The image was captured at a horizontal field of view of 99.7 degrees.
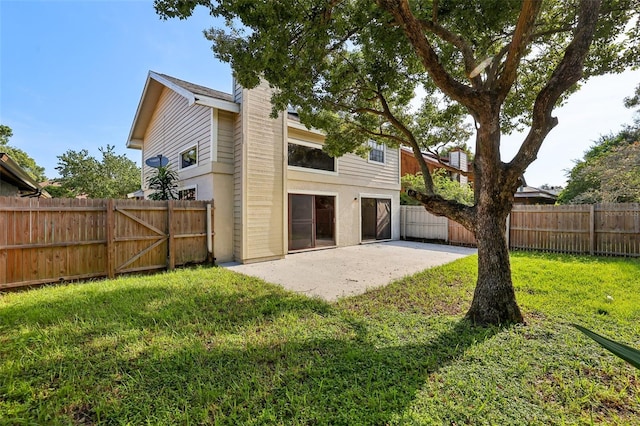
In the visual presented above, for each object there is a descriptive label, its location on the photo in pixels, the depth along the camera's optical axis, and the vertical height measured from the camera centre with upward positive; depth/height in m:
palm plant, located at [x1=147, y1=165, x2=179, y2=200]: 8.41 +0.99
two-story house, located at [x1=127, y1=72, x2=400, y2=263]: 7.91 +1.45
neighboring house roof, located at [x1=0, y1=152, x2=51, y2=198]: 7.12 +1.16
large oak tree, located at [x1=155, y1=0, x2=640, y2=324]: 3.55 +2.61
